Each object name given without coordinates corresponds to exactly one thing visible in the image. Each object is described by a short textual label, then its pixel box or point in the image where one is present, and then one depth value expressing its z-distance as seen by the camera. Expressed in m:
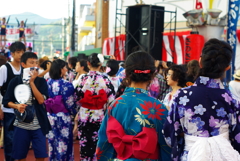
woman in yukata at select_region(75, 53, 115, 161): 5.86
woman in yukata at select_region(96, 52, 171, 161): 3.03
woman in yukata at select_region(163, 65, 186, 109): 5.27
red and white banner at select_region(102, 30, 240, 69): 11.33
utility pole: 23.61
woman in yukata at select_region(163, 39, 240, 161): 2.83
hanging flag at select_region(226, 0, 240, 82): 7.57
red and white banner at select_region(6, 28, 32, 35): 35.83
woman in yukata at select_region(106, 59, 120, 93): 7.56
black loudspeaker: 10.27
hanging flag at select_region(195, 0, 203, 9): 11.97
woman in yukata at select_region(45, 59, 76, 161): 6.17
